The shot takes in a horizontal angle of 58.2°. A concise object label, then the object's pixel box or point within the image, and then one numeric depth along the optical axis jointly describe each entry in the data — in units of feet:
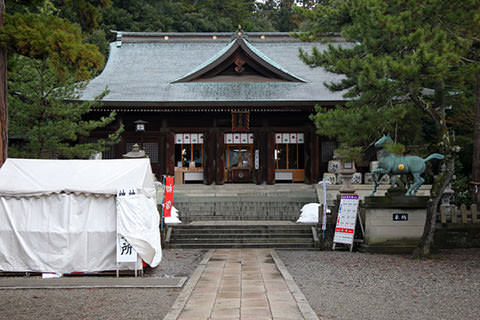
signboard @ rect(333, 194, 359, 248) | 37.94
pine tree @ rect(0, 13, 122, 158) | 47.09
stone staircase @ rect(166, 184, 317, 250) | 41.39
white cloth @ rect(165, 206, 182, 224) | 45.96
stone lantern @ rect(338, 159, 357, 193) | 40.83
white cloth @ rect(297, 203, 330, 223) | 47.09
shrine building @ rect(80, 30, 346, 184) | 60.39
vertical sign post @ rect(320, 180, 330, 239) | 39.45
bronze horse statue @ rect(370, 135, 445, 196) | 38.22
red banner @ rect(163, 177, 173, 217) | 41.60
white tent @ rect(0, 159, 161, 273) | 28.43
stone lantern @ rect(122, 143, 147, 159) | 53.01
